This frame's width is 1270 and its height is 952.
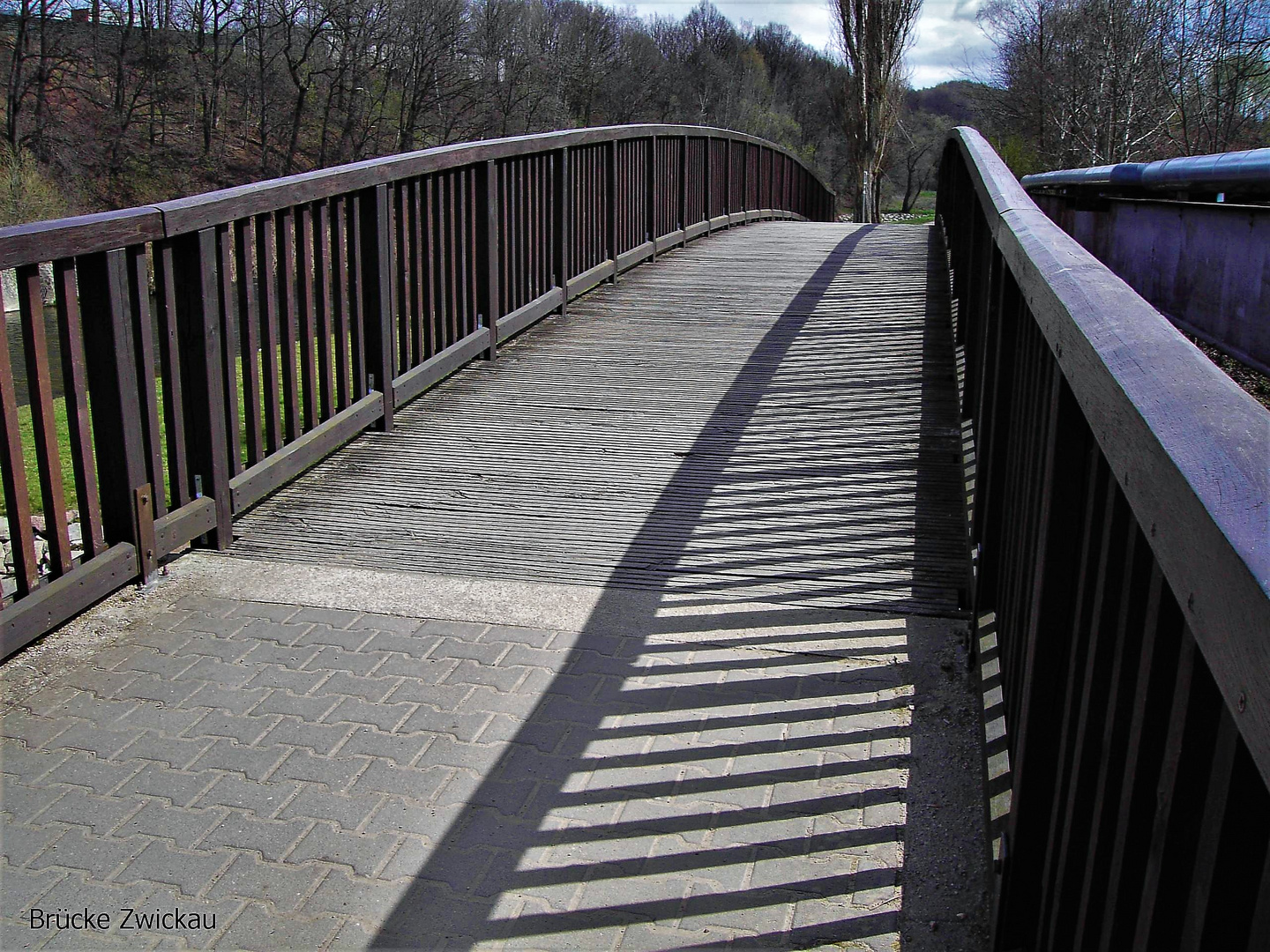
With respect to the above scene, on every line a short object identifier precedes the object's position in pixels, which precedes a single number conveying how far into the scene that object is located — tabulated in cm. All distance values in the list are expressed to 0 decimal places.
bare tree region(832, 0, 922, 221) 3002
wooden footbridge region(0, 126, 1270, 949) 140
